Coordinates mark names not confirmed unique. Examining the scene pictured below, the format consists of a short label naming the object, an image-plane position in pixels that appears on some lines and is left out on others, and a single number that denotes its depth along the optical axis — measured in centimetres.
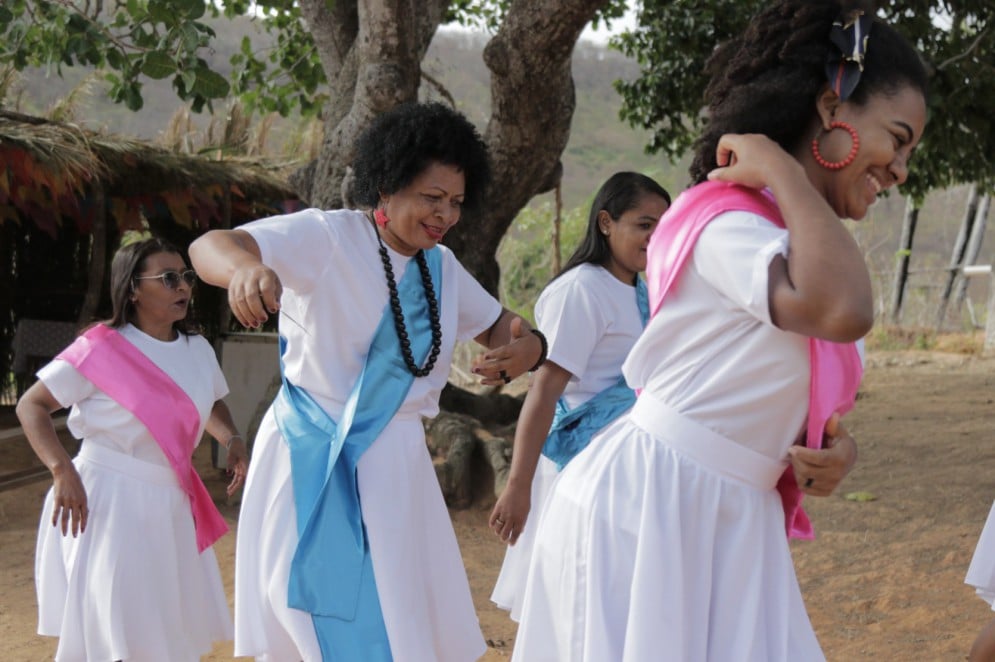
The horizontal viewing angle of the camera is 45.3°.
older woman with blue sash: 328
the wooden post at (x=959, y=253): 1705
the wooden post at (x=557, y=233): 767
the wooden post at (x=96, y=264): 1023
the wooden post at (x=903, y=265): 1675
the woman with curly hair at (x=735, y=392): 206
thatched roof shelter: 848
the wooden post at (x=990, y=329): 1391
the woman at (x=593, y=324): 415
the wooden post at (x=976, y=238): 1825
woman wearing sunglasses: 431
